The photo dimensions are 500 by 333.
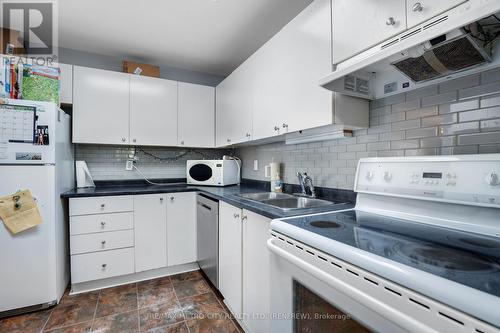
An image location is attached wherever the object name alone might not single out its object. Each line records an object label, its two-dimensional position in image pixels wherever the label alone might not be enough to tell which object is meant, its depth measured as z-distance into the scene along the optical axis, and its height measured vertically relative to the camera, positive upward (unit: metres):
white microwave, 2.59 -0.07
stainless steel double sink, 1.67 -0.26
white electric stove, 0.51 -0.25
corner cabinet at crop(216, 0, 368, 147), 1.32 +0.57
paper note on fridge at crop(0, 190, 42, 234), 1.68 -0.32
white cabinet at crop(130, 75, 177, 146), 2.53 +0.59
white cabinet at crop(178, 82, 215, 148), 2.76 +0.59
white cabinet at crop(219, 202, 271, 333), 1.33 -0.64
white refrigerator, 1.69 -0.22
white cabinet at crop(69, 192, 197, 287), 2.04 -0.63
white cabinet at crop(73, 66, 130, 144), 2.30 +0.59
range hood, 0.76 +0.43
